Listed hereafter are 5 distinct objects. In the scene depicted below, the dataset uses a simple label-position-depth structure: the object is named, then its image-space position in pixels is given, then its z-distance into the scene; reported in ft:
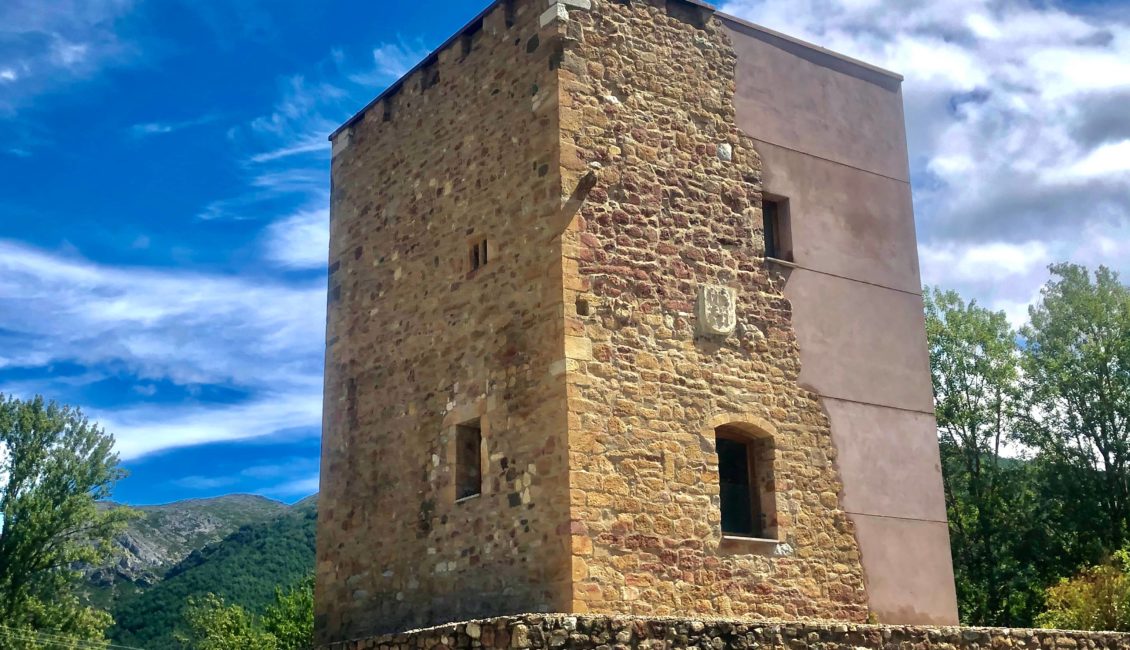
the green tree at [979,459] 86.07
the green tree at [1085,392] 85.46
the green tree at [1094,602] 52.80
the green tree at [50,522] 96.84
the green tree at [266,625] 100.89
